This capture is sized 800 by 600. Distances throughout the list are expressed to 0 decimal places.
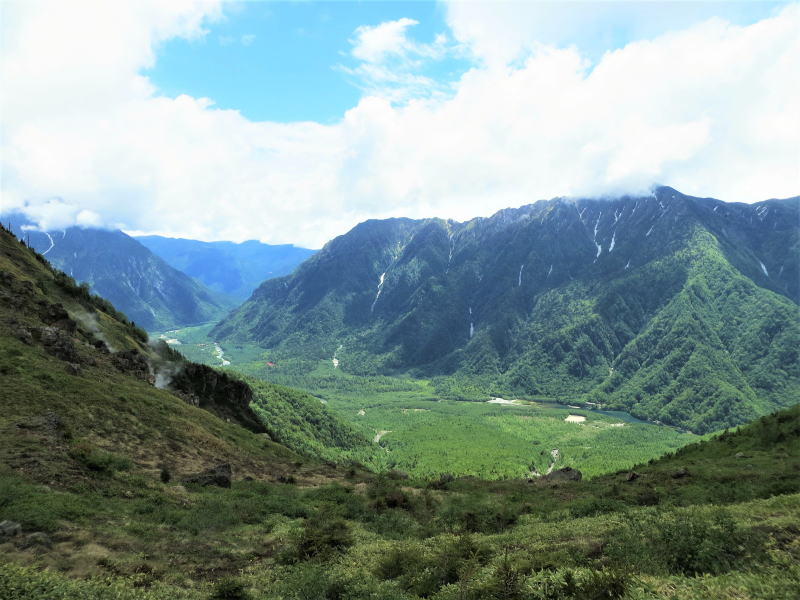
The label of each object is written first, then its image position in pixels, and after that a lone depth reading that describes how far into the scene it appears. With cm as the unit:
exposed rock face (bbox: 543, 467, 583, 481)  5584
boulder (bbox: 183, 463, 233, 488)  3356
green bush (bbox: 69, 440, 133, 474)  2784
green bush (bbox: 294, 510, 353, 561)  2283
